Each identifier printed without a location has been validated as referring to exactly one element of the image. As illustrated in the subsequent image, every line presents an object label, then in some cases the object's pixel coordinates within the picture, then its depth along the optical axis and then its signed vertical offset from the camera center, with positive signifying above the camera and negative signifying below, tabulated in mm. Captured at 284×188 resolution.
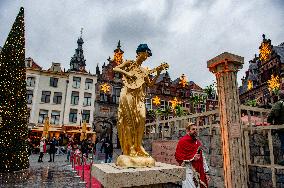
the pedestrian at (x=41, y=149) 15764 -1200
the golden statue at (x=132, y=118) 3538 +237
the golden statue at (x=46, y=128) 23656 +340
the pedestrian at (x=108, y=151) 15295 -1194
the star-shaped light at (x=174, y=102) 36000 +5150
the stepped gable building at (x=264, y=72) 28422 +8547
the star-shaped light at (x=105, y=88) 33562 +6480
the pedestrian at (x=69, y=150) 16786 -1292
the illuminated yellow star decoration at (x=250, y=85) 35656 +7766
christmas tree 10836 +1265
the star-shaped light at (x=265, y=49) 27130 +10778
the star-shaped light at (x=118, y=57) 27838 +9249
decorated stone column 5234 +403
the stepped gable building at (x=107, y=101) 32594 +4579
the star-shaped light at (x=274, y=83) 23756 +5672
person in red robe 4645 -529
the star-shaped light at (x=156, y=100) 36750 +5227
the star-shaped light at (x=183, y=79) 33531 +8132
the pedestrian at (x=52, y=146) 16344 -1048
